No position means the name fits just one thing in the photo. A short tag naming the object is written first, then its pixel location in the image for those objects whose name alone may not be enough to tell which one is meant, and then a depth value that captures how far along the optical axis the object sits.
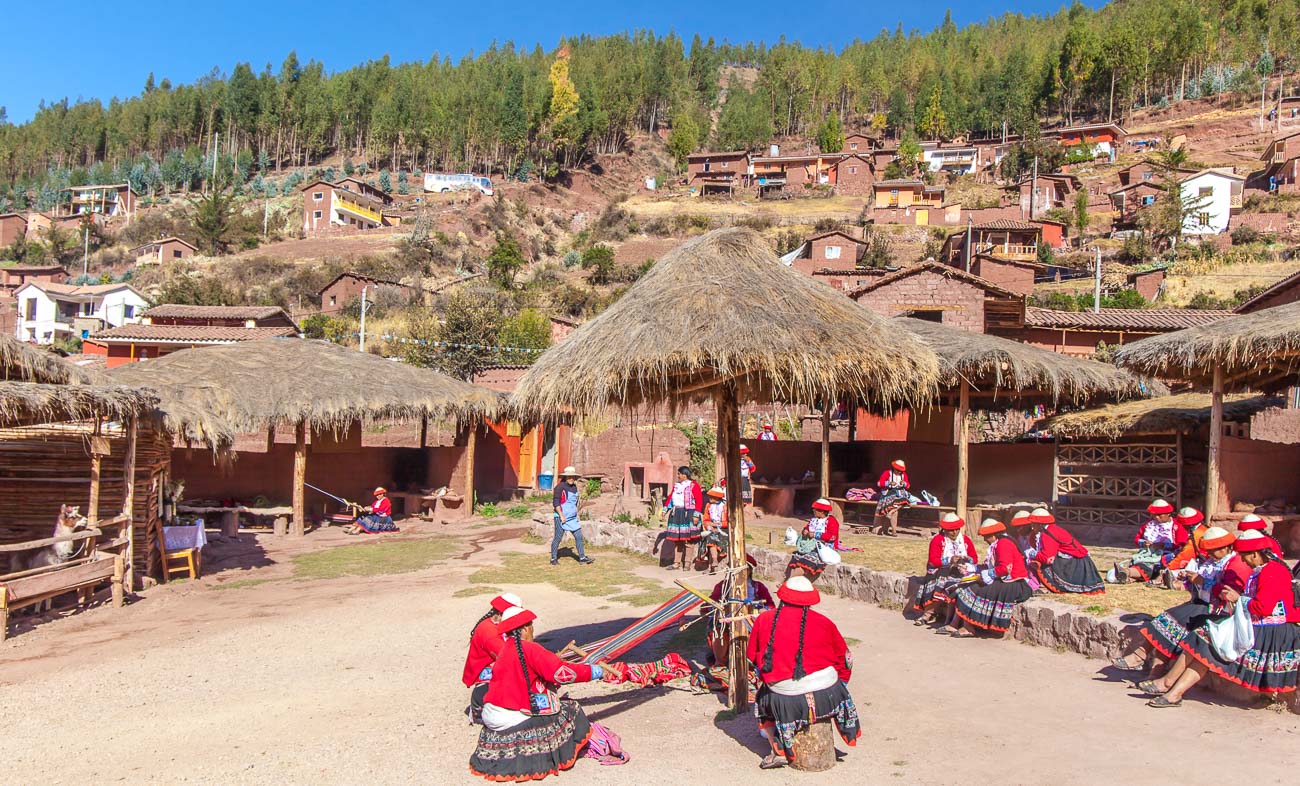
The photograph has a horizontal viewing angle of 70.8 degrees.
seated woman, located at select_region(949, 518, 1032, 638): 8.33
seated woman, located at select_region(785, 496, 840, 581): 10.63
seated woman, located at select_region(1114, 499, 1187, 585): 9.77
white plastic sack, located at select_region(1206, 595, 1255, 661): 5.95
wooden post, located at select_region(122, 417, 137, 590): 10.91
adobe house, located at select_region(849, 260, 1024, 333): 26.09
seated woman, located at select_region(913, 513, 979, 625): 8.92
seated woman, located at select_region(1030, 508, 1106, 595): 8.84
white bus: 87.19
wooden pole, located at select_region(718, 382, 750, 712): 6.28
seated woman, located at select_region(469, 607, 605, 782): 5.12
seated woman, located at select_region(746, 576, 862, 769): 5.23
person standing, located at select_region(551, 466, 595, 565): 13.05
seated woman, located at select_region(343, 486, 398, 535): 17.38
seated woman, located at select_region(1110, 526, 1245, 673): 6.36
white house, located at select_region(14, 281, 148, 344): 53.28
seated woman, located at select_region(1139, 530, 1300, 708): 5.87
